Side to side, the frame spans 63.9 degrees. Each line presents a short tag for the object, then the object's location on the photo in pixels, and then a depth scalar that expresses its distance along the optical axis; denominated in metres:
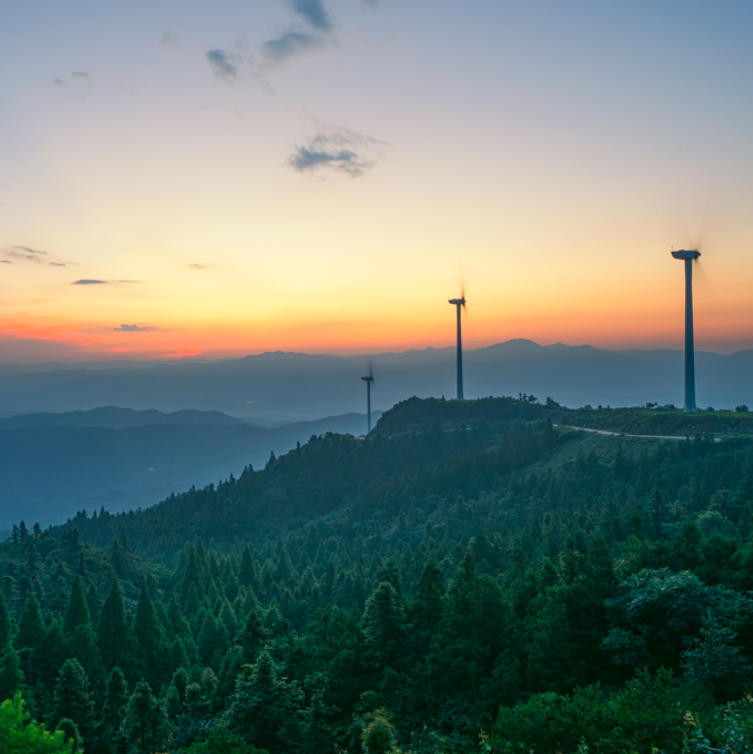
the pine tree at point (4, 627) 71.44
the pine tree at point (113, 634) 74.00
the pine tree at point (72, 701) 56.59
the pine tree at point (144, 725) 47.97
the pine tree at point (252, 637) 60.56
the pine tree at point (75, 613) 76.12
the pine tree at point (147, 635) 75.06
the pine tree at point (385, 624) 51.41
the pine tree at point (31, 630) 69.75
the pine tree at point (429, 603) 53.78
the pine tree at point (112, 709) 56.66
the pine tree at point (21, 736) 28.46
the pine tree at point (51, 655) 67.38
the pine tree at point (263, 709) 41.75
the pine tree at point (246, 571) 111.75
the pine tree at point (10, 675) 57.44
